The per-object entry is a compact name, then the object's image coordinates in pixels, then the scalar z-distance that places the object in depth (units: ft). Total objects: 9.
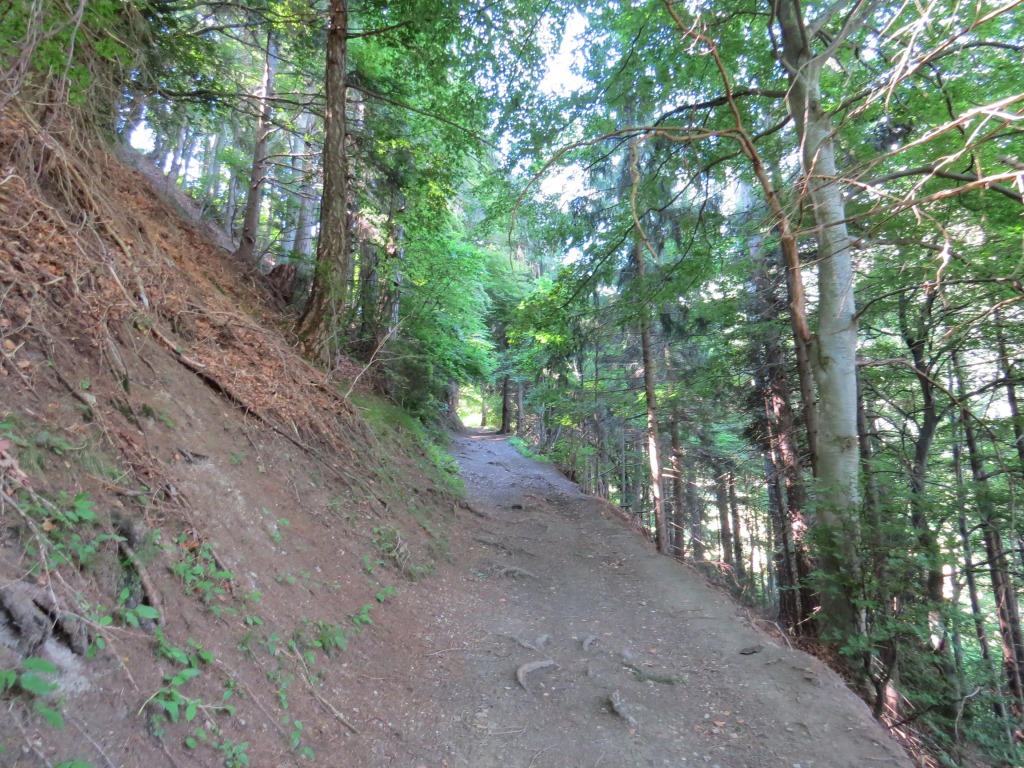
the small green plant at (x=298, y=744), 10.18
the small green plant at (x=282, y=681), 10.91
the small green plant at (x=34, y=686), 6.51
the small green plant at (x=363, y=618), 15.72
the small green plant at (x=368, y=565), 18.86
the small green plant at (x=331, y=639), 13.69
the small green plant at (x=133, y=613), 9.07
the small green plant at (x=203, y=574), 11.09
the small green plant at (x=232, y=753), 8.71
